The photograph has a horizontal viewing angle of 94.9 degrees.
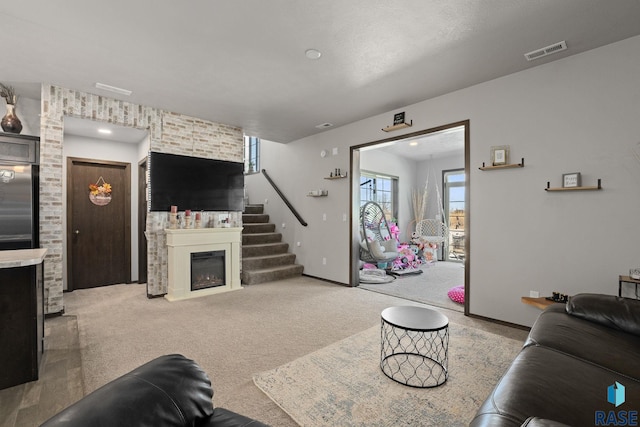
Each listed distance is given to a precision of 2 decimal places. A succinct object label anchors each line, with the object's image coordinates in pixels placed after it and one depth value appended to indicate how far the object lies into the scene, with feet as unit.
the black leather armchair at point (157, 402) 2.33
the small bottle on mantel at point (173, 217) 14.03
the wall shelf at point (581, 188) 8.64
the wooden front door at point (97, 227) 15.44
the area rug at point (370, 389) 5.61
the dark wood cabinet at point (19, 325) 6.52
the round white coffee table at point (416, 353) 6.64
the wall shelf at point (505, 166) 10.10
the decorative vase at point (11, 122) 10.99
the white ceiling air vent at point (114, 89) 11.29
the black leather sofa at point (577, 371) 3.34
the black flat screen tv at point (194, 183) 13.83
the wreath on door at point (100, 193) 15.97
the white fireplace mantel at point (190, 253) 13.67
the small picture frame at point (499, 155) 10.39
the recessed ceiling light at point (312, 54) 8.89
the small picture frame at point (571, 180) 8.94
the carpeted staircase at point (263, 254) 16.98
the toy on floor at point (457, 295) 13.05
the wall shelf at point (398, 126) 13.00
